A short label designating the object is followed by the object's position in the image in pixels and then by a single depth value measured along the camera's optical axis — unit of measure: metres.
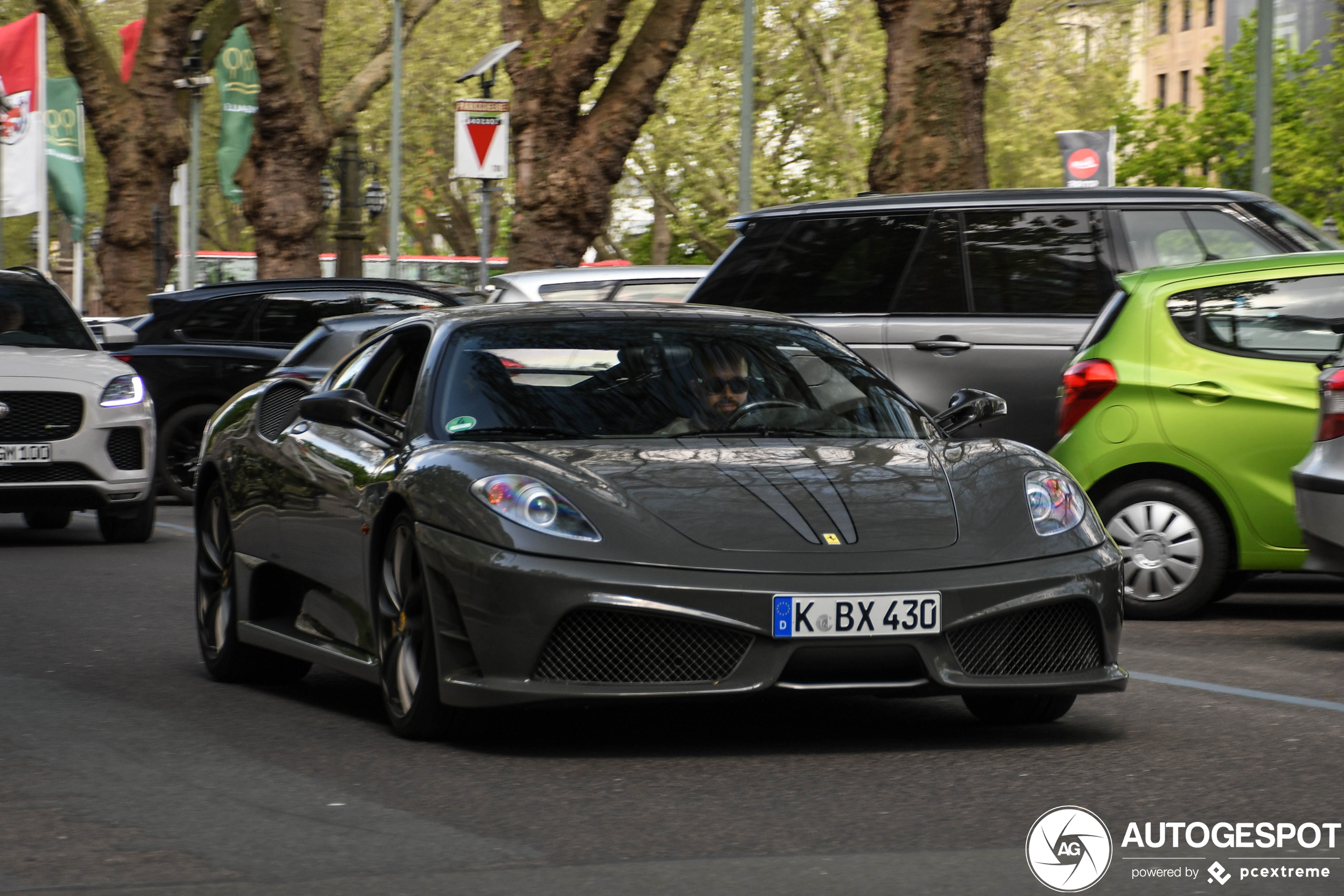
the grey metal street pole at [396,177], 40.16
